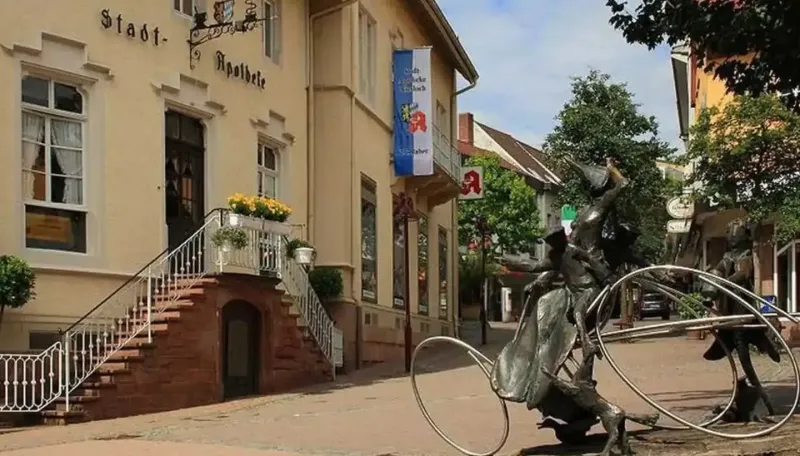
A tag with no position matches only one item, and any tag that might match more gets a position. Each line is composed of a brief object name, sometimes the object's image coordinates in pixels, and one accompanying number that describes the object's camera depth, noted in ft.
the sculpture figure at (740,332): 35.76
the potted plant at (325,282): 74.84
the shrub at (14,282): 49.08
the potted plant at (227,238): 58.03
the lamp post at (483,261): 111.34
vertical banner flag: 90.89
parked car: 162.20
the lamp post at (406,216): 77.05
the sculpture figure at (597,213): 33.14
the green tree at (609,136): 114.52
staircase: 50.16
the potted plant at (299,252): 65.51
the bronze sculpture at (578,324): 30.35
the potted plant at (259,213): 59.98
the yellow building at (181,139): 53.98
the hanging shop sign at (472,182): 120.47
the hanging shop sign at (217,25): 63.57
